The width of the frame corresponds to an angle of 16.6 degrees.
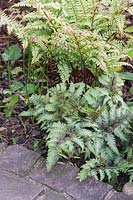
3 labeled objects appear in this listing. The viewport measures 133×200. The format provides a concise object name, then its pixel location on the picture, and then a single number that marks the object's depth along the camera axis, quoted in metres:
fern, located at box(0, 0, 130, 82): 2.92
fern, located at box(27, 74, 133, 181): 2.82
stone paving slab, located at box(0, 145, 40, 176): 2.88
